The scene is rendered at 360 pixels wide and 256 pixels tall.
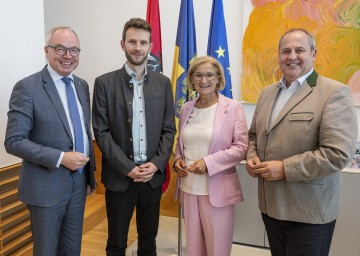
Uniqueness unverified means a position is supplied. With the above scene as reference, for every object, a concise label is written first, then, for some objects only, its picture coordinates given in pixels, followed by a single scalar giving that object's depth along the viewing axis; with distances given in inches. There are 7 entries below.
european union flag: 108.2
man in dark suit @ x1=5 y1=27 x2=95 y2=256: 60.2
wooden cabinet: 85.3
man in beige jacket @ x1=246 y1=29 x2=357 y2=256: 53.0
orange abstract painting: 105.7
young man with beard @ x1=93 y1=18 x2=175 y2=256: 74.8
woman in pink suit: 73.2
